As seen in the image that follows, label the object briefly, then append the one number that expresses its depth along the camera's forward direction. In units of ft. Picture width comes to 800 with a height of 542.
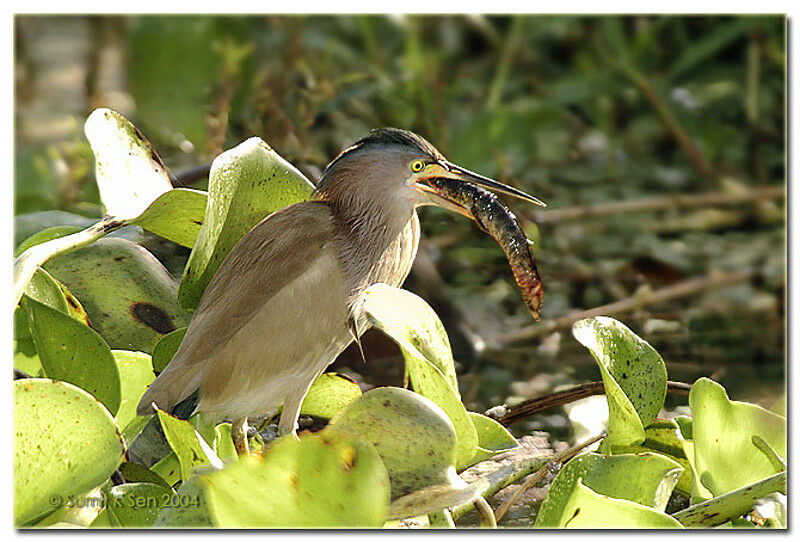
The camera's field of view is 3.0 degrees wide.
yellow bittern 20.38
